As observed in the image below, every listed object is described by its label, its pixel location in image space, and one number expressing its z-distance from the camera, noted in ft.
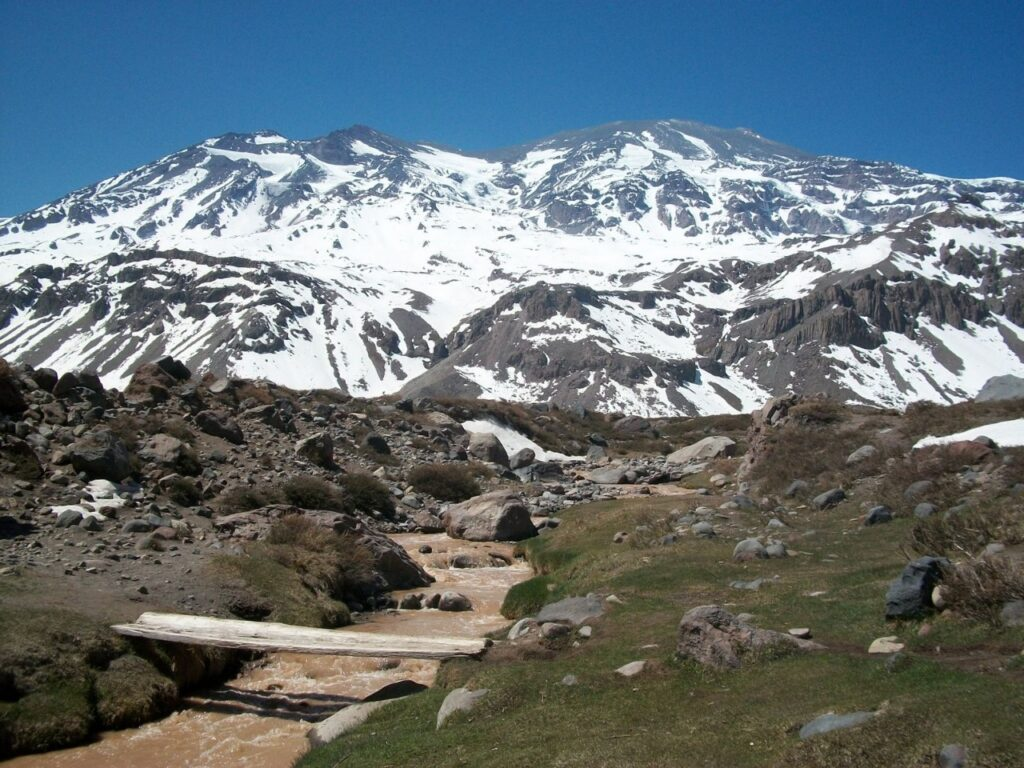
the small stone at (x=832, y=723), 24.82
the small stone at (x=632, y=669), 35.76
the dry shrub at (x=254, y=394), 140.36
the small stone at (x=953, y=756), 20.85
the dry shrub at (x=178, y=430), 100.78
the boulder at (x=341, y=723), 38.78
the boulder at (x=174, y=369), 134.25
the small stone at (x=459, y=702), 35.88
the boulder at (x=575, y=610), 48.29
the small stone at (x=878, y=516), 63.62
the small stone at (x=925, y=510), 59.72
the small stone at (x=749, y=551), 58.44
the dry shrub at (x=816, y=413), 105.91
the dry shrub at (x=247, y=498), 85.30
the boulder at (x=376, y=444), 139.85
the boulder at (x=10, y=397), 84.53
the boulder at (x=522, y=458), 175.85
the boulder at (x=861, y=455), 84.53
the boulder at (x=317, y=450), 116.26
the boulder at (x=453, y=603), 68.95
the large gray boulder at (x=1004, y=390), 119.85
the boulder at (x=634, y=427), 271.49
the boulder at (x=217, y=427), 110.22
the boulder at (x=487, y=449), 169.99
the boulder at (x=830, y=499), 76.59
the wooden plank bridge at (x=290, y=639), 45.88
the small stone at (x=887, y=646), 33.17
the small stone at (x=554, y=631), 45.09
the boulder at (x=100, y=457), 76.74
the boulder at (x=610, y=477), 155.43
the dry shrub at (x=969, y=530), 42.37
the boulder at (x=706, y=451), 182.91
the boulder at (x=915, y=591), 35.53
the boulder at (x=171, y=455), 88.99
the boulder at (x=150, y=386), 114.52
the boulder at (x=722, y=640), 34.60
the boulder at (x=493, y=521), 102.94
